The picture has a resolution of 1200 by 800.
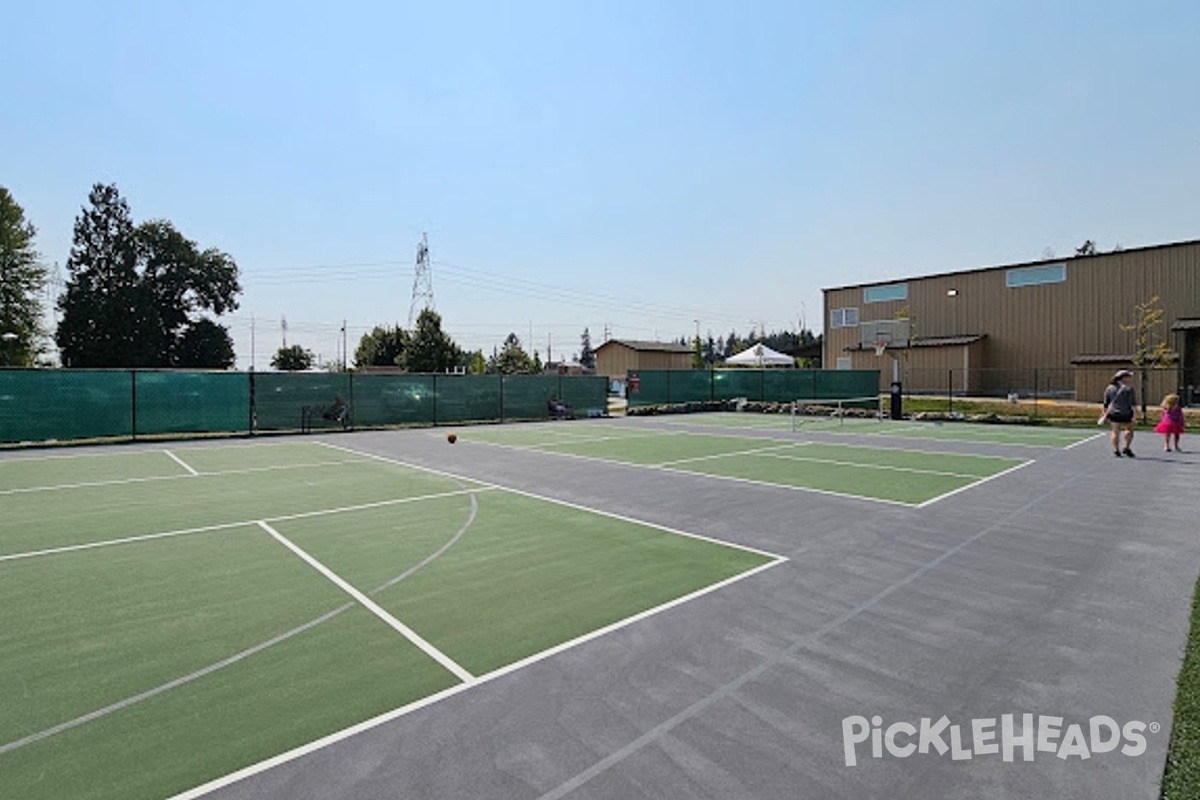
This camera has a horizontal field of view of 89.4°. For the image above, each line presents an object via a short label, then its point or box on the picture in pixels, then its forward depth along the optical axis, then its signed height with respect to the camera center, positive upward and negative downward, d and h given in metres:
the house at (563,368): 90.41 +3.84
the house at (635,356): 75.00 +4.61
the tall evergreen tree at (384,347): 71.88 +5.38
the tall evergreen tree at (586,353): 127.44 +9.07
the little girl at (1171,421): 15.30 -0.74
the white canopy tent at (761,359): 43.59 +2.43
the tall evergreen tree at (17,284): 45.03 +8.27
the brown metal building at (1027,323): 33.81 +4.61
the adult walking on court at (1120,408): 14.23 -0.38
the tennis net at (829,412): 27.84 -0.99
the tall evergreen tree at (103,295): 50.38 +8.24
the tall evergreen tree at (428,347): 62.34 +4.66
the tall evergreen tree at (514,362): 83.56 +4.18
